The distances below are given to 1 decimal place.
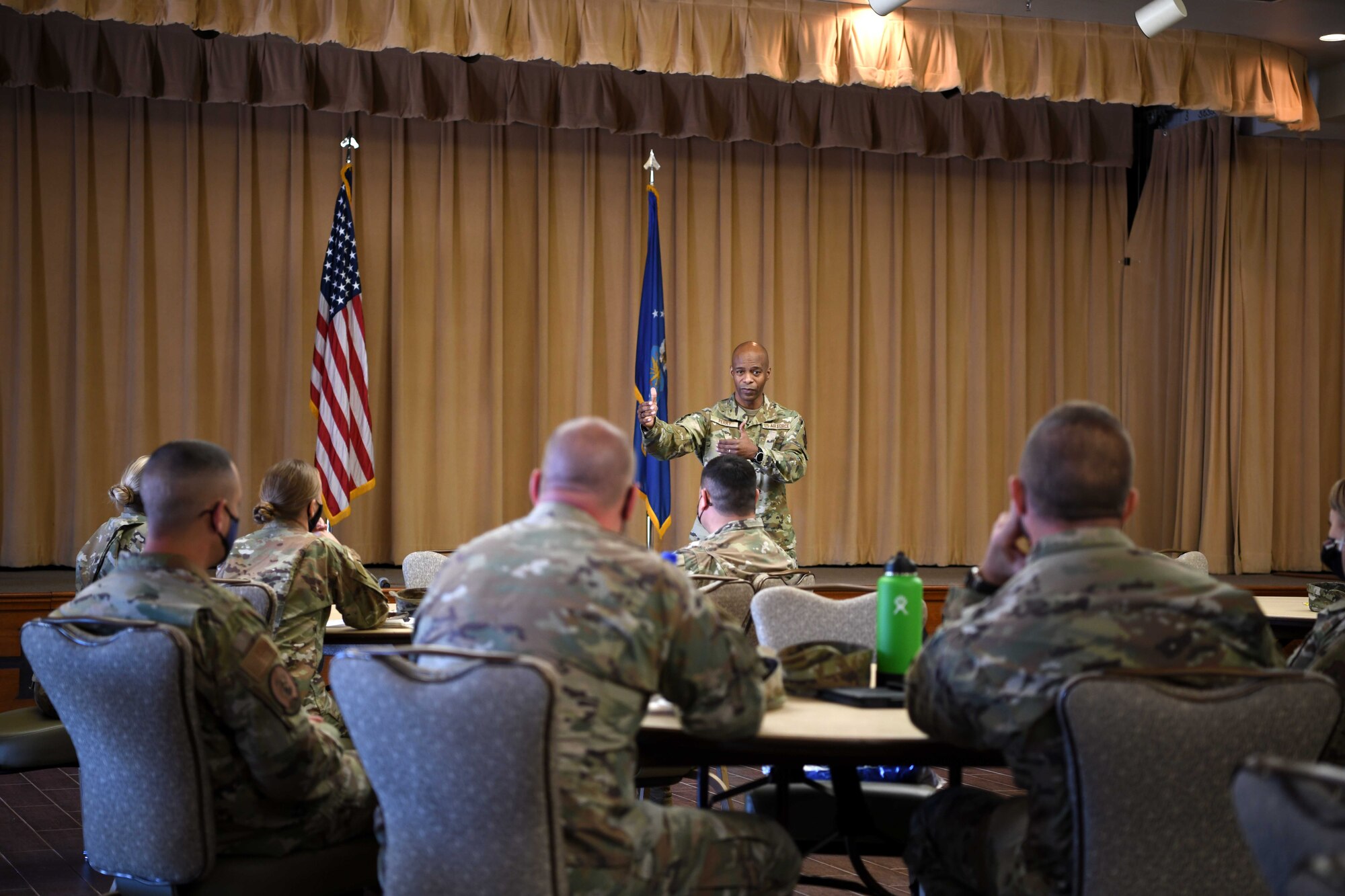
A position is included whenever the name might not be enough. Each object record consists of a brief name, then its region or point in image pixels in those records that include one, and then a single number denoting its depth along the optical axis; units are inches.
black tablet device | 96.9
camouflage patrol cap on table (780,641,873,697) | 101.7
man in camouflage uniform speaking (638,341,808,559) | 238.7
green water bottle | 103.7
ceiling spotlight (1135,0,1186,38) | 263.9
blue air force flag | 291.3
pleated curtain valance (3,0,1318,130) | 262.4
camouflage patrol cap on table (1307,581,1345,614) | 161.0
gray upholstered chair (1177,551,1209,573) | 223.1
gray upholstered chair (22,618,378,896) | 87.0
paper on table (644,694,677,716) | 94.0
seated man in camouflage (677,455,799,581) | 167.2
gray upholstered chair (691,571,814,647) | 156.6
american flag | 279.3
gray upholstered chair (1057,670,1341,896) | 73.7
